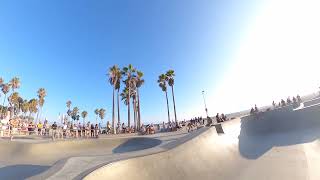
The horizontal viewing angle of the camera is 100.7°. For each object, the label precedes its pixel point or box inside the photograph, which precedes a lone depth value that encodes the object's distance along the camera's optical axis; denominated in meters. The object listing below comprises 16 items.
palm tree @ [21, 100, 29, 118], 53.05
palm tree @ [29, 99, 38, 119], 53.12
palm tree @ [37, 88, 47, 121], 45.68
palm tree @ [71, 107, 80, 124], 68.11
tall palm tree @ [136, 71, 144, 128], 30.20
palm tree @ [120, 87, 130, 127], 34.37
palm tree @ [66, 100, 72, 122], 62.54
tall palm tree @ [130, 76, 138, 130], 29.79
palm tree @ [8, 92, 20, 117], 46.42
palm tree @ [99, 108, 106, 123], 72.20
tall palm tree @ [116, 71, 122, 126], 29.25
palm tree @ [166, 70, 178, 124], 31.78
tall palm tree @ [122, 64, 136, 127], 29.44
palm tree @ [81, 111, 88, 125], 73.34
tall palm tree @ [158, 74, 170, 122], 32.55
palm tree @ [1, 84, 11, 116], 43.37
